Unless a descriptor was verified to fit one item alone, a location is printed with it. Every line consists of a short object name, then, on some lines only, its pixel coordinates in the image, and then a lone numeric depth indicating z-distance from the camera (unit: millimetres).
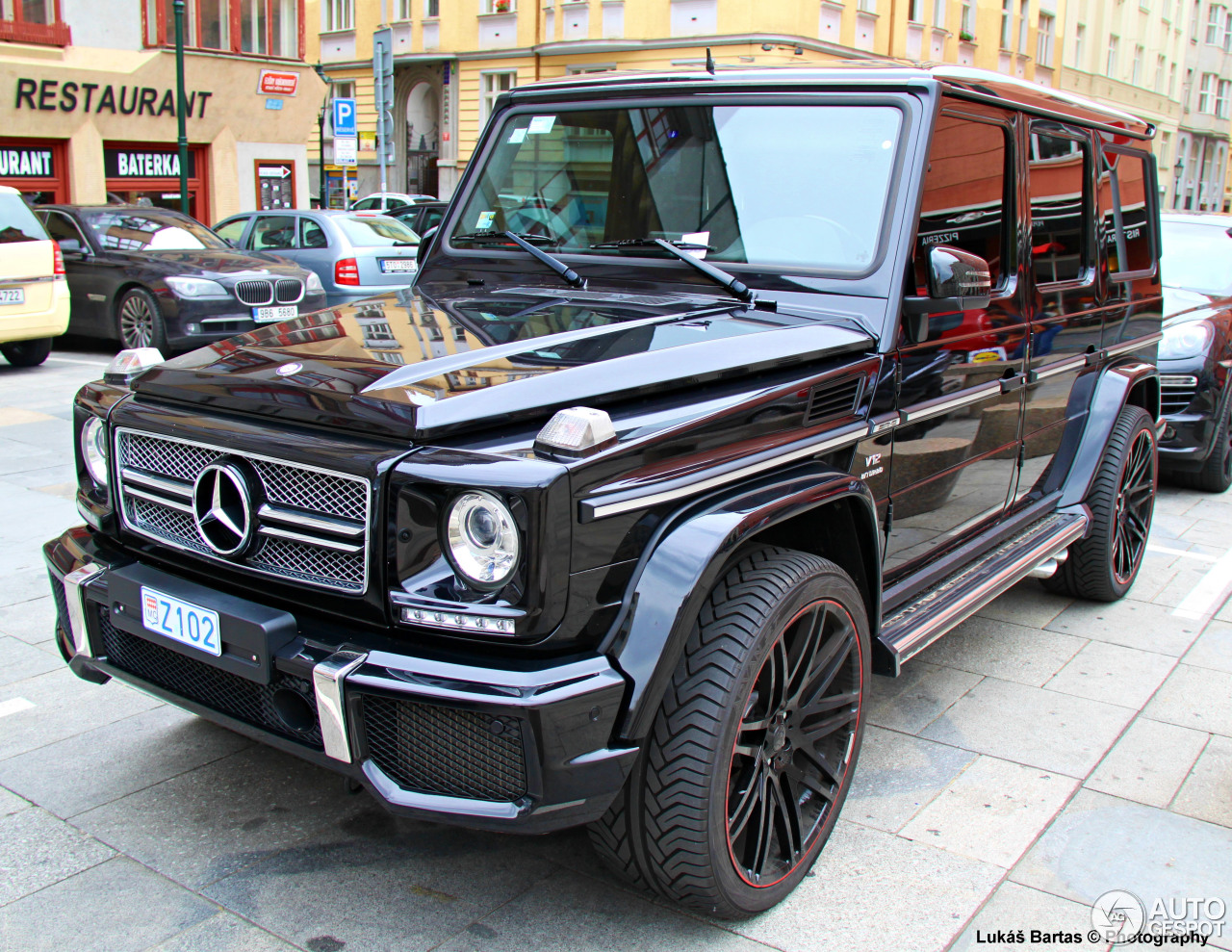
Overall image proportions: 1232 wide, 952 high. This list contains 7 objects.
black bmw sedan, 10922
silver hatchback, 12961
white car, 20984
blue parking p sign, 18125
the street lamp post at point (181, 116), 19611
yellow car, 10102
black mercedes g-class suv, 2186
